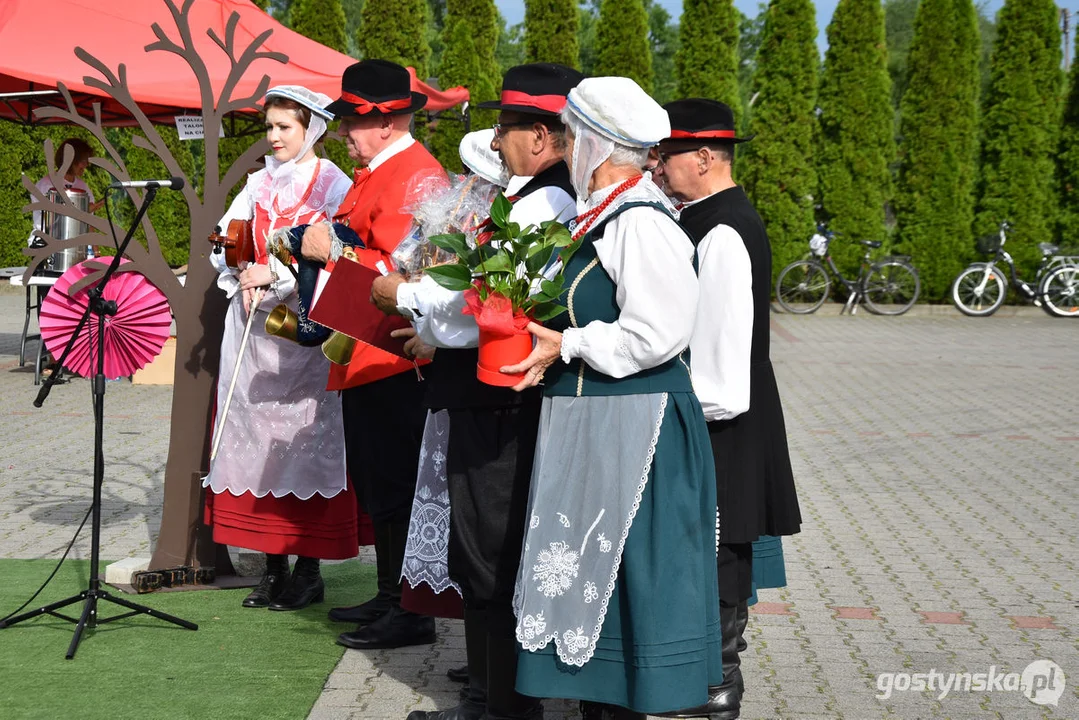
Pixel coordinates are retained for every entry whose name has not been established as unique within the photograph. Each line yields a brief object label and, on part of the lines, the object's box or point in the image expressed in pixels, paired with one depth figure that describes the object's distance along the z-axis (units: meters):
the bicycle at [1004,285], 18.56
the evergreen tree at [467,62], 21.27
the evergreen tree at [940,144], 19.75
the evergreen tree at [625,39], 21.45
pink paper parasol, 4.79
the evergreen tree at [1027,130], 19.50
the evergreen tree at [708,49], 20.44
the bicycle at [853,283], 19.22
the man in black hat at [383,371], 4.34
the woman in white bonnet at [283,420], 4.83
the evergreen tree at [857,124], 19.84
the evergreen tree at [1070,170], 19.44
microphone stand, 4.31
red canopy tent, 9.56
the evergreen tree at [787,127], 19.92
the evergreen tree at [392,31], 21.78
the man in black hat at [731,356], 3.67
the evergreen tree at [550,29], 22.16
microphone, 4.28
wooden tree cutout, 4.91
